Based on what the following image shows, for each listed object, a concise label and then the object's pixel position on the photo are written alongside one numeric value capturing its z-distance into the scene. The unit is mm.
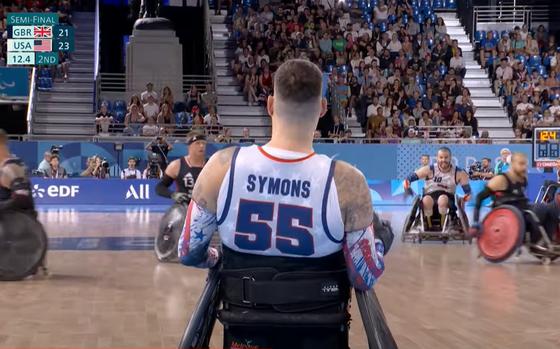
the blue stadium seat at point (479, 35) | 29516
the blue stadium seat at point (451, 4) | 31969
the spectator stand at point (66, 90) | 23375
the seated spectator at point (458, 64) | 26347
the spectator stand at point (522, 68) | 24652
